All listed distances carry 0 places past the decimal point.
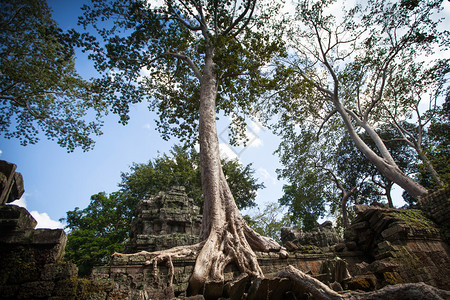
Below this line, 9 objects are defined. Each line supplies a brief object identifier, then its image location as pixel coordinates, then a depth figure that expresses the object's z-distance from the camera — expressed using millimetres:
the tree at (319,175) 15828
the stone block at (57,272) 1981
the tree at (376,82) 9492
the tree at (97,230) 13719
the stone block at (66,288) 1953
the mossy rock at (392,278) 3543
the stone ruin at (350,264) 2920
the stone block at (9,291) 1795
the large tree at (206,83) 4363
